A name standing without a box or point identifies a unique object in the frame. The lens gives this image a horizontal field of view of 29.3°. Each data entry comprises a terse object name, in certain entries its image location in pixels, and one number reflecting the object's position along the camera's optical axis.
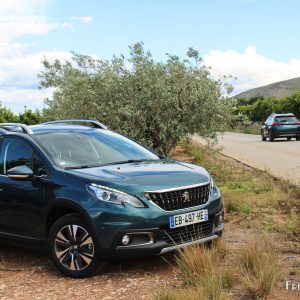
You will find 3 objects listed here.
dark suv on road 33.03
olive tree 13.36
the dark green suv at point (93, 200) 5.55
